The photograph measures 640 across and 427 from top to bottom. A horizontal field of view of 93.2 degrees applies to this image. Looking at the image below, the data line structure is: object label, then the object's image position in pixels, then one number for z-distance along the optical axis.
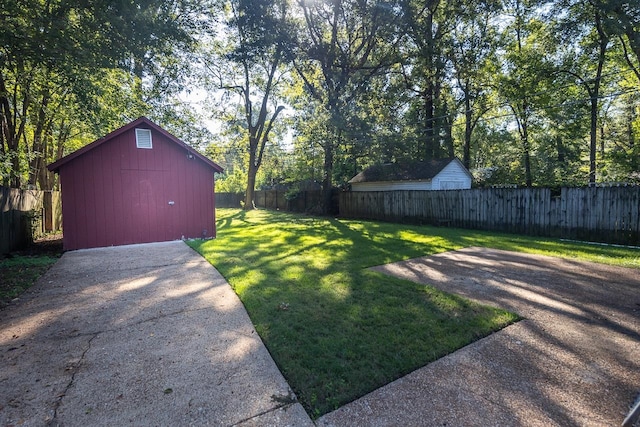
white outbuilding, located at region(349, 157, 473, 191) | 16.58
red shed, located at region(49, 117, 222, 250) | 8.02
